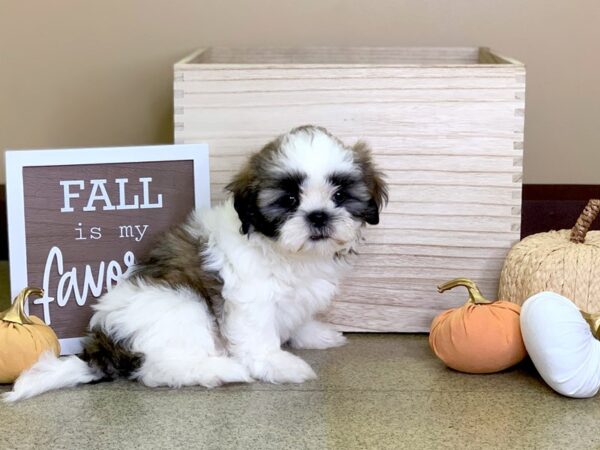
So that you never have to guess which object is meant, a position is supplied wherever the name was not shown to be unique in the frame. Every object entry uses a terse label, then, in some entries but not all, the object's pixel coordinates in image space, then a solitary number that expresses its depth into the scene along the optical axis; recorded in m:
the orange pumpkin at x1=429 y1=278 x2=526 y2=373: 1.97
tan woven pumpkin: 2.04
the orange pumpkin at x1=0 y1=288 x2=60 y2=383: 1.92
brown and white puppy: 1.87
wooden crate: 2.22
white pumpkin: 1.82
